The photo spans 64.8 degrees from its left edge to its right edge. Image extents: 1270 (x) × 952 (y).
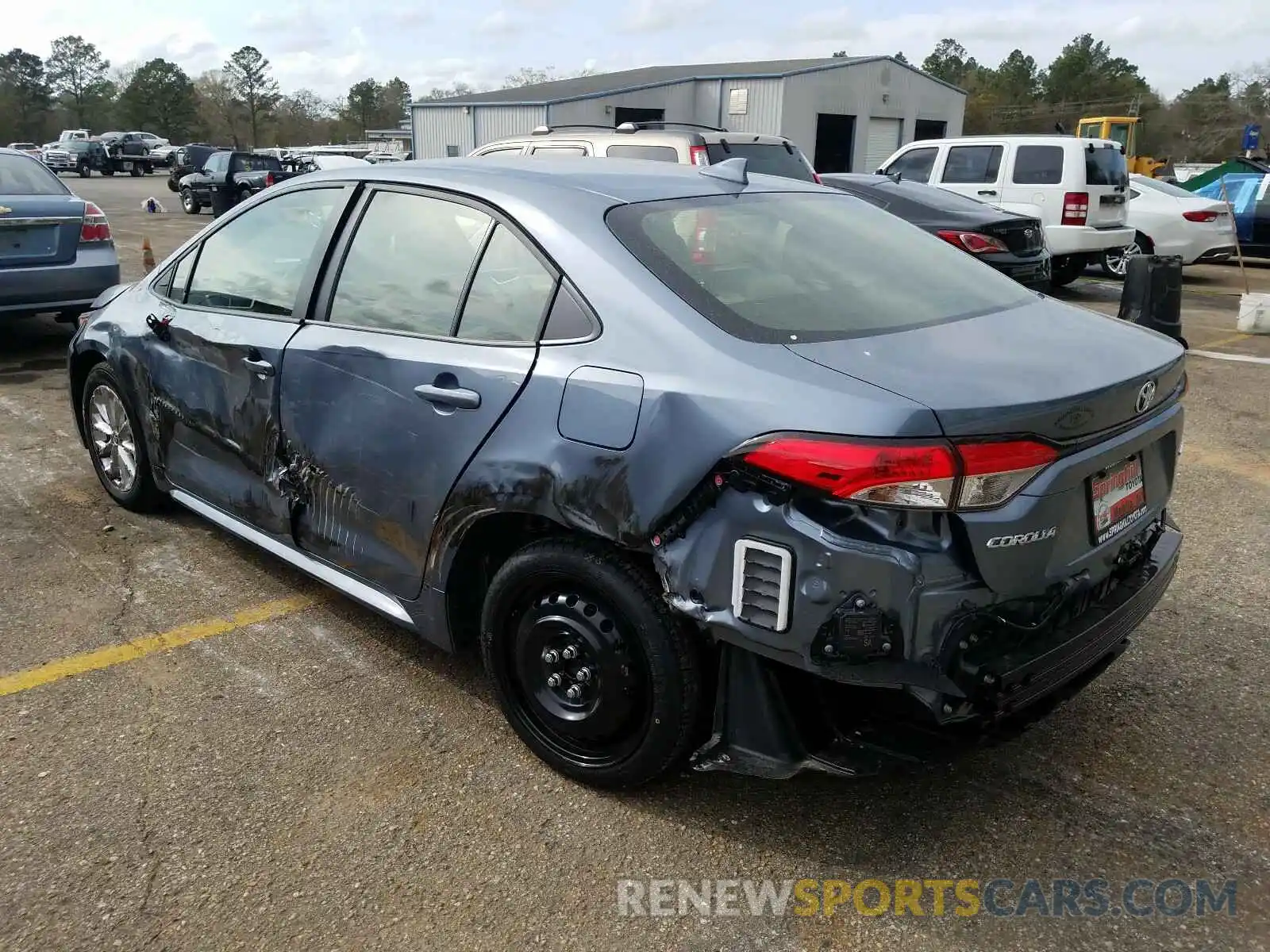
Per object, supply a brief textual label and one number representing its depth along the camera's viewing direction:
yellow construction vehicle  24.44
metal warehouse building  30.98
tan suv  8.48
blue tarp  14.73
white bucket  9.93
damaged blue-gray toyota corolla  2.12
